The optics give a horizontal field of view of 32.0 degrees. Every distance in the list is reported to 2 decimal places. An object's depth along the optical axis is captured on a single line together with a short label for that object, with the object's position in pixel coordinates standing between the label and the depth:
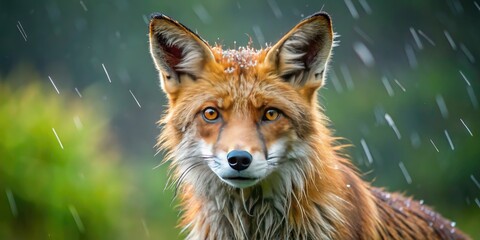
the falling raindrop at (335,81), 17.41
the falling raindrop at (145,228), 10.79
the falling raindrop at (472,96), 16.58
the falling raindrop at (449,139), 16.29
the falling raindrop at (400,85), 16.56
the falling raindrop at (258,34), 17.98
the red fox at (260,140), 4.96
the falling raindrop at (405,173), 15.90
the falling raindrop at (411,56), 17.58
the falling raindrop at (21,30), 20.23
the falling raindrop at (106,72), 18.63
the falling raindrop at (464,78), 16.72
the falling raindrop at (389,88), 16.68
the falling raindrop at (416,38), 17.80
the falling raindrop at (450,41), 17.64
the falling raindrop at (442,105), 16.55
